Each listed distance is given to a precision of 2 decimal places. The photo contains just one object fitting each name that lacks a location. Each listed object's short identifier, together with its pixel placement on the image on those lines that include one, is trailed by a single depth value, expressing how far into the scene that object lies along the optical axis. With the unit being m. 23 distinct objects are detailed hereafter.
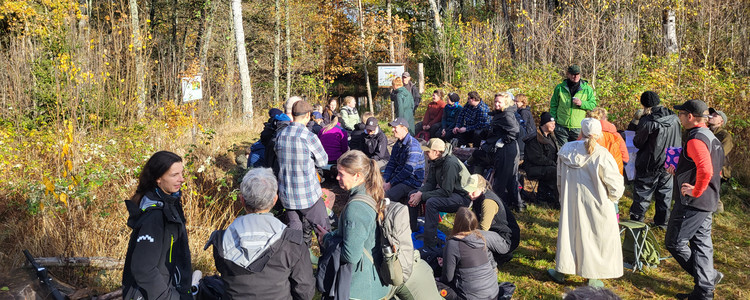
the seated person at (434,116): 9.75
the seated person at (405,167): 5.97
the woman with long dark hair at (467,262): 3.91
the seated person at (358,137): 7.96
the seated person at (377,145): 7.32
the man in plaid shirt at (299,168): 4.54
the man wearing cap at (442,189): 5.50
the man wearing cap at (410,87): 10.50
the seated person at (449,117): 9.05
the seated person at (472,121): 8.25
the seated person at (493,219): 4.81
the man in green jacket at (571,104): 7.00
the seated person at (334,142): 7.84
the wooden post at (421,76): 18.62
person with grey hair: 2.72
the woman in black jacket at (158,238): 2.74
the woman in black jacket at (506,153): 6.77
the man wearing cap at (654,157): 5.89
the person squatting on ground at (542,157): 6.74
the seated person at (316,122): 8.78
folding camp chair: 5.03
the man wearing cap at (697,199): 4.08
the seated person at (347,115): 9.68
